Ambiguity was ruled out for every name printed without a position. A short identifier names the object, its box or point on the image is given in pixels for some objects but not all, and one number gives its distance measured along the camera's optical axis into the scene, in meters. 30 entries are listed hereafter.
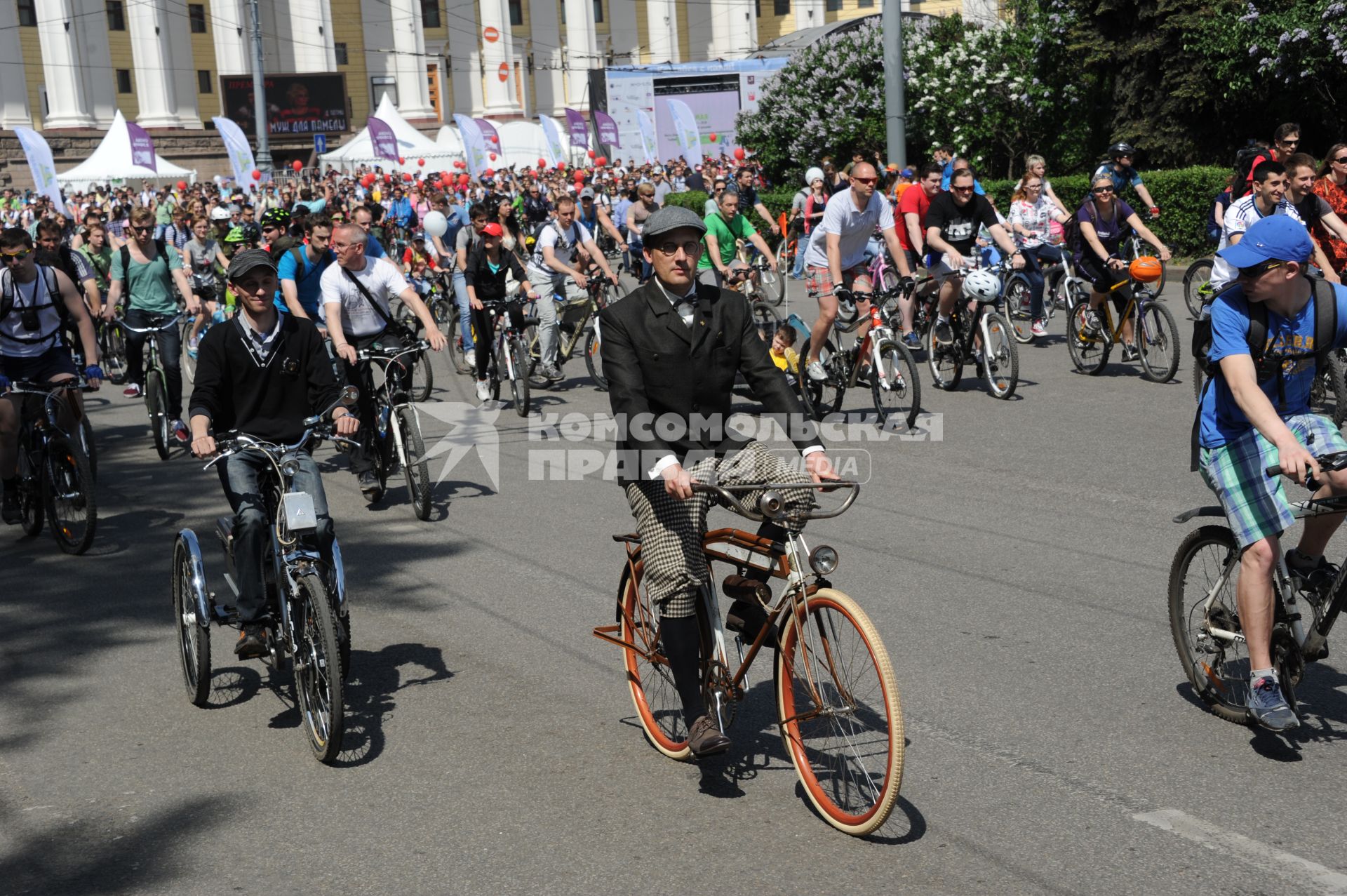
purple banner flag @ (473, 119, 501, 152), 48.47
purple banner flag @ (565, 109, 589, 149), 50.25
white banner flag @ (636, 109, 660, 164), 52.78
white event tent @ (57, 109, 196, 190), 48.62
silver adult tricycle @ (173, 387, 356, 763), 5.18
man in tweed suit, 4.72
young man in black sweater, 5.87
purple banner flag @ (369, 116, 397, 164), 47.84
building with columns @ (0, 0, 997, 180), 79.31
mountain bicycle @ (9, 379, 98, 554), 8.89
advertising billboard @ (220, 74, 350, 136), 78.69
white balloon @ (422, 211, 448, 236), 21.58
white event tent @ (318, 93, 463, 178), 52.78
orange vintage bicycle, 4.24
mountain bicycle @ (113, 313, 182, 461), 12.31
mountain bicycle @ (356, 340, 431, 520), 9.40
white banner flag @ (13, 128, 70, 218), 34.50
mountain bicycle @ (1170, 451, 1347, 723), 4.87
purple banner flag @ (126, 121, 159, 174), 47.59
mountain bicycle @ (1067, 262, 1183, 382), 12.48
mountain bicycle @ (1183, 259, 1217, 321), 15.90
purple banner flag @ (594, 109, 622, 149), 48.71
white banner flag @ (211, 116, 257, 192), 41.28
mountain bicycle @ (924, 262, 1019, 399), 12.27
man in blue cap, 4.80
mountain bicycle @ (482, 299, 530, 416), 13.19
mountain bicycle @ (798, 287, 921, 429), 11.32
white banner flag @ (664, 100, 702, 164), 45.66
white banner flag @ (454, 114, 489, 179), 44.50
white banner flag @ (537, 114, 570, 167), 54.03
